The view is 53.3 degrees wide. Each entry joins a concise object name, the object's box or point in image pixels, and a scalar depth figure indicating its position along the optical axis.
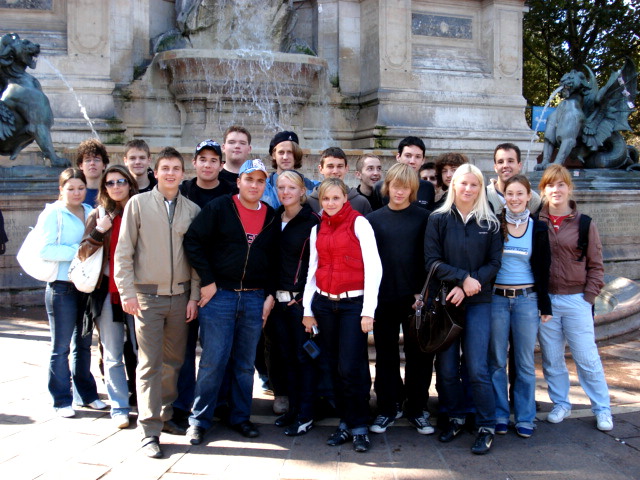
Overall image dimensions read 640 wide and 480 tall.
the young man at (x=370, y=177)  5.54
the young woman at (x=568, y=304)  4.66
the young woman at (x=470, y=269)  4.29
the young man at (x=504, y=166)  5.10
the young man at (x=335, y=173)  5.05
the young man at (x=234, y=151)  5.33
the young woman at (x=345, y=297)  4.30
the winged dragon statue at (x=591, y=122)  11.77
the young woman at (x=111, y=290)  4.53
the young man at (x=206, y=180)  4.86
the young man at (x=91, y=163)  5.40
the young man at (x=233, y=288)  4.32
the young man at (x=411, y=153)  5.64
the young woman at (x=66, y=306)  4.68
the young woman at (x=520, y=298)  4.47
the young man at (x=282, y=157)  5.21
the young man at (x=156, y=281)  4.18
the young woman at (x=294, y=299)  4.57
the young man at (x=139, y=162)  5.17
